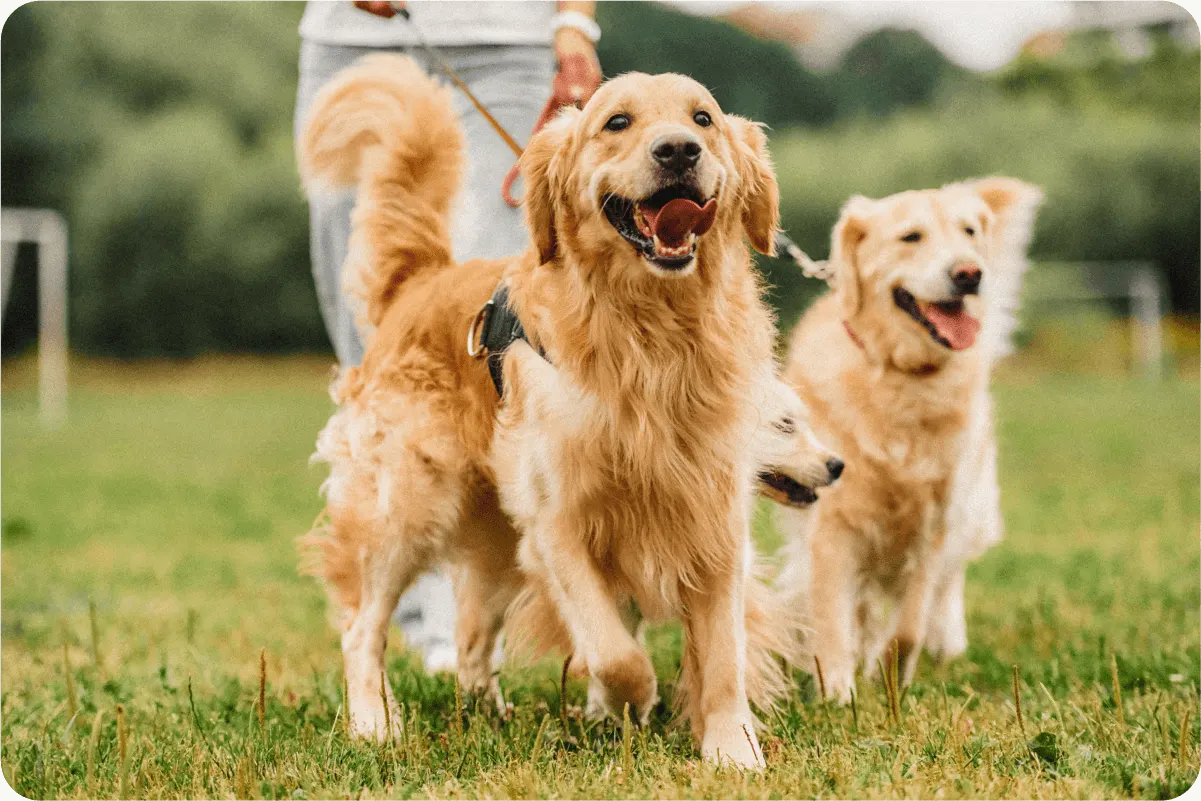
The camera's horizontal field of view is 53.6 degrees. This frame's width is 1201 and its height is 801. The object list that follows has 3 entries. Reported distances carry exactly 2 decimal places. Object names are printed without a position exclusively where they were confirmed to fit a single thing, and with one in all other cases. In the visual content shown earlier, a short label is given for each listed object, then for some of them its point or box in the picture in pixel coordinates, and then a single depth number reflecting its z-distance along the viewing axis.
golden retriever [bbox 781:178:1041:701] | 3.82
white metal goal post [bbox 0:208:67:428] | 17.33
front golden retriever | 2.71
